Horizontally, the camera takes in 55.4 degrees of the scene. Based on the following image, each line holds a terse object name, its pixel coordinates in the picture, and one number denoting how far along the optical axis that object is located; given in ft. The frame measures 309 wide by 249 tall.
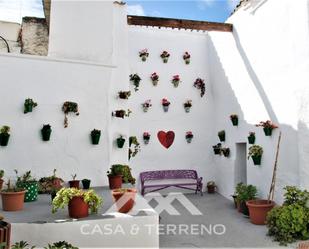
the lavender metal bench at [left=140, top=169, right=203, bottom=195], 34.12
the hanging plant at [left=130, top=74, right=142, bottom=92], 33.65
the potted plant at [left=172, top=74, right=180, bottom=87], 35.53
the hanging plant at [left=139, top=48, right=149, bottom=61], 34.68
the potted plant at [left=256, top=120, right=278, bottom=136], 25.64
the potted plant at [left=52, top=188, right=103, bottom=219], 14.43
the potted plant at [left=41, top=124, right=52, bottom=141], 21.65
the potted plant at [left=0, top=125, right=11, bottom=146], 20.21
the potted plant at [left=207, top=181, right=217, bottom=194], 35.91
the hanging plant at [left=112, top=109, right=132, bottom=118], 24.40
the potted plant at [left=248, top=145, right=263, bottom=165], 27.27
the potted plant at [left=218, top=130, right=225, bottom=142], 34.68
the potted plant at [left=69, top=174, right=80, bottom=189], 21.77
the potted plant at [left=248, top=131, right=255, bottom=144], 28.55
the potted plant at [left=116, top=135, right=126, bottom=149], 24.50
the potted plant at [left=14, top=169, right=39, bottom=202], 18.99
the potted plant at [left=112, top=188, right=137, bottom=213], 15.58
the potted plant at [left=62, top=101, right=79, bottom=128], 22.45
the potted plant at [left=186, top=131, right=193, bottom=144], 35.76
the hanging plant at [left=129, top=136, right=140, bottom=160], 31.95
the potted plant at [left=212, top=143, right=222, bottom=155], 35.56
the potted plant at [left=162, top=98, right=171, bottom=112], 35.02
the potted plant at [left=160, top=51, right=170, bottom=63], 35.45
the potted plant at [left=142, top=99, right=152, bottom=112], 34.40
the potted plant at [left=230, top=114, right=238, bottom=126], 31.73
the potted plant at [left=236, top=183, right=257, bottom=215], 27.06
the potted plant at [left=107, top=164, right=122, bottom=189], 22.38
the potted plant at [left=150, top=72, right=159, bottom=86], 34.81
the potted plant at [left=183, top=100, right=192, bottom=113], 35.73
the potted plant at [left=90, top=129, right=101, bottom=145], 23.26
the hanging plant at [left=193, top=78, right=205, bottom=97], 36.58
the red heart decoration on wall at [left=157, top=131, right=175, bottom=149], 35.24
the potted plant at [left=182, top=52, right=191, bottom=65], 36.24
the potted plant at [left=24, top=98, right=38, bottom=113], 21.07
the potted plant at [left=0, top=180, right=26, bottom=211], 16.60
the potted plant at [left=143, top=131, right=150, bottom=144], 34.18
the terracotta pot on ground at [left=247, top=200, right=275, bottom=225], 23.70
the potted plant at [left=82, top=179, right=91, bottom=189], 21.97
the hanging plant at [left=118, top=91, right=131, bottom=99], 24.68
